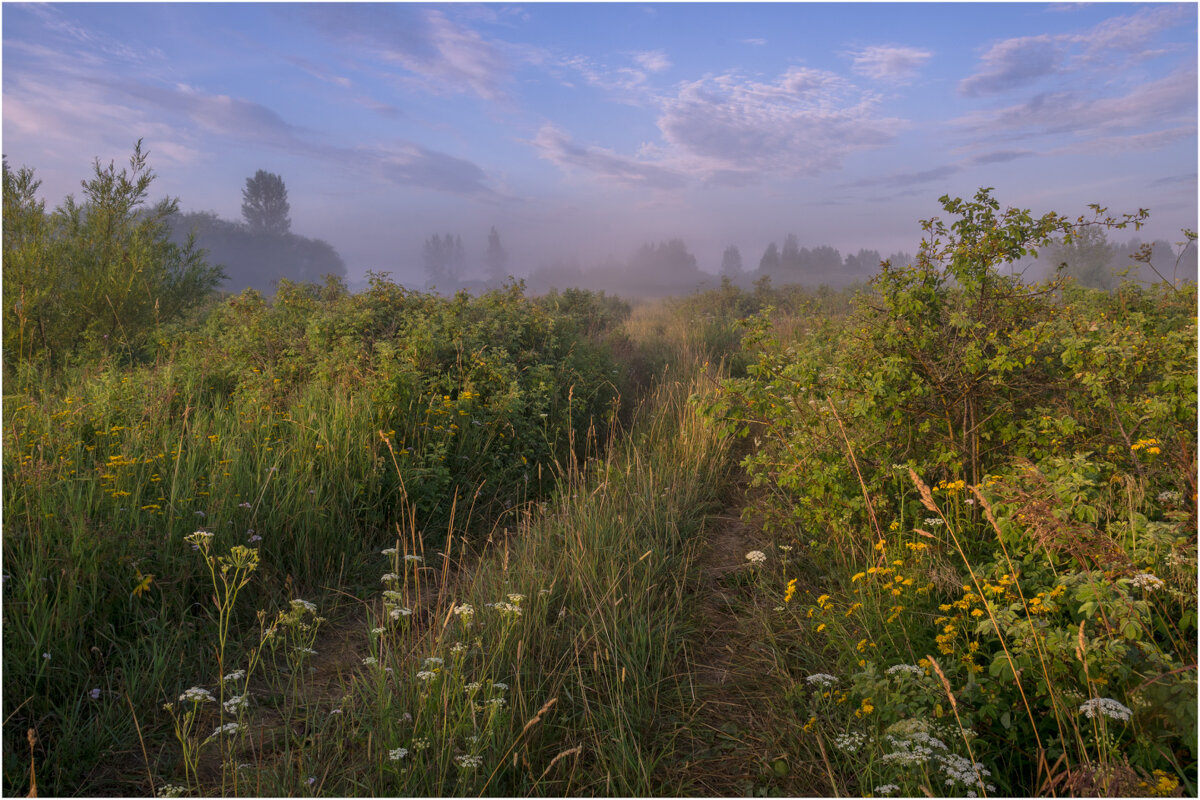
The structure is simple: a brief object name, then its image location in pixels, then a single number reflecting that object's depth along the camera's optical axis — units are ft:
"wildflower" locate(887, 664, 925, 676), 7.65
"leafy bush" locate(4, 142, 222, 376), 27.35
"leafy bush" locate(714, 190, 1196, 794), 7.29
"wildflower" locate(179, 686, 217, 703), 7.23
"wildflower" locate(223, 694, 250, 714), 7.27
